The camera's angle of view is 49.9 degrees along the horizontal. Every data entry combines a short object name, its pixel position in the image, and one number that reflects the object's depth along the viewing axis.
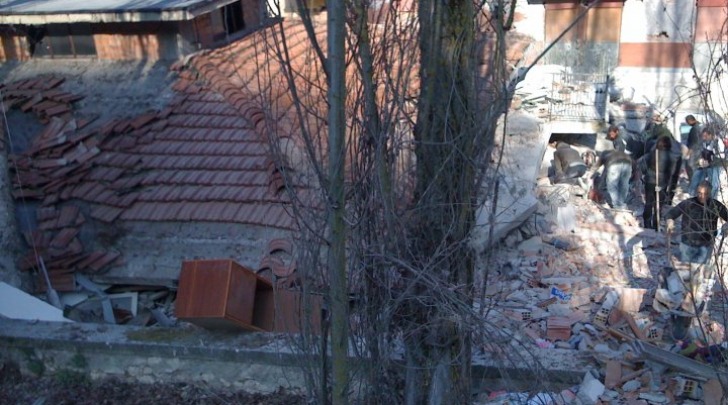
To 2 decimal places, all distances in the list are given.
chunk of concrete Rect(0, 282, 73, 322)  8.23
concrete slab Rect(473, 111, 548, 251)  9.73
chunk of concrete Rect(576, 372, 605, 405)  6.18
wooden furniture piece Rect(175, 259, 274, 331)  6.70
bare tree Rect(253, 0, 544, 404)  4.48
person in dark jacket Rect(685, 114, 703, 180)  12.04
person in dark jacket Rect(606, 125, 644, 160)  13.05
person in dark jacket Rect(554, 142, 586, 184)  13.23
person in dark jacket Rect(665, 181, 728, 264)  7.90
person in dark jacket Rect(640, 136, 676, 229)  10.98
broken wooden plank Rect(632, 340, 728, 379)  6.04
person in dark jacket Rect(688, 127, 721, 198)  9.87
